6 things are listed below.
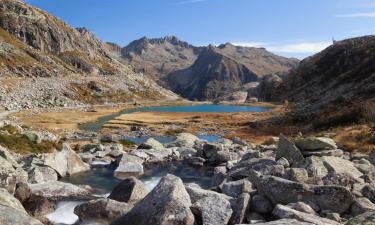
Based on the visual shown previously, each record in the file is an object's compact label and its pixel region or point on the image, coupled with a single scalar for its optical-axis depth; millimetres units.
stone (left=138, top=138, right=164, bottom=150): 52219
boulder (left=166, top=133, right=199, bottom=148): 57656
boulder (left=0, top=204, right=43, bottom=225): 15160
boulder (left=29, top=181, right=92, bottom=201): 26969
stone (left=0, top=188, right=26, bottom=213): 18772
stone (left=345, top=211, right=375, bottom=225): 10773
